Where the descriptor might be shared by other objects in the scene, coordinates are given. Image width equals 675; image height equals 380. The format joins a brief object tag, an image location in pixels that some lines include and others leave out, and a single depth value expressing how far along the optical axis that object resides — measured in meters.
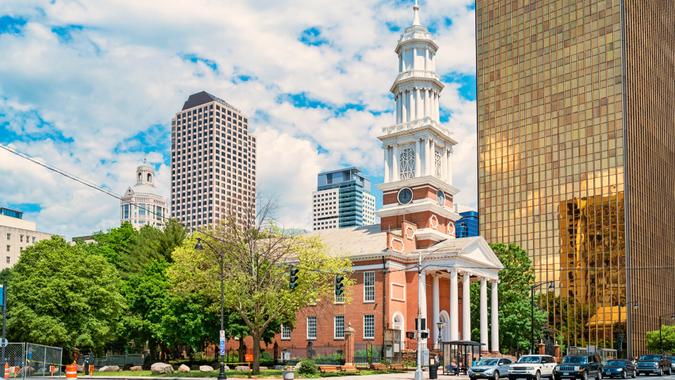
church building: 75.50
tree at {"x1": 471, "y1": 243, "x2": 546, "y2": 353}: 84.25
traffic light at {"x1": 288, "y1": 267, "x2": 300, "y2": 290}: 43.58
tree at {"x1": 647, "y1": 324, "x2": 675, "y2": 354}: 115.88
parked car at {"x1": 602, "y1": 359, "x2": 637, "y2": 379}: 55.44
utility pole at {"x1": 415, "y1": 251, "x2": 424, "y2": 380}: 46.47
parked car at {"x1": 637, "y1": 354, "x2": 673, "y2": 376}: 62.47
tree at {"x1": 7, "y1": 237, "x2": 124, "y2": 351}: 60.09
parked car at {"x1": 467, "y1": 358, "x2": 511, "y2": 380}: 49.91
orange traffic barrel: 46.97
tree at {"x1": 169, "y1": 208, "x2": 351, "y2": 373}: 59.06
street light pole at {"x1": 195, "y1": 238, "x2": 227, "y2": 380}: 46.16
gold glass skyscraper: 131.00
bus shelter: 59.47
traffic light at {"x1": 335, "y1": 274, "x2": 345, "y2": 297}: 46.06
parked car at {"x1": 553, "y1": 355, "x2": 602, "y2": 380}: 47.78
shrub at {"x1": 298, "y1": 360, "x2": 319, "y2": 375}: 53.57
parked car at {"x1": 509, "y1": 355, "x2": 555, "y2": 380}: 48.62
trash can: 51.53
